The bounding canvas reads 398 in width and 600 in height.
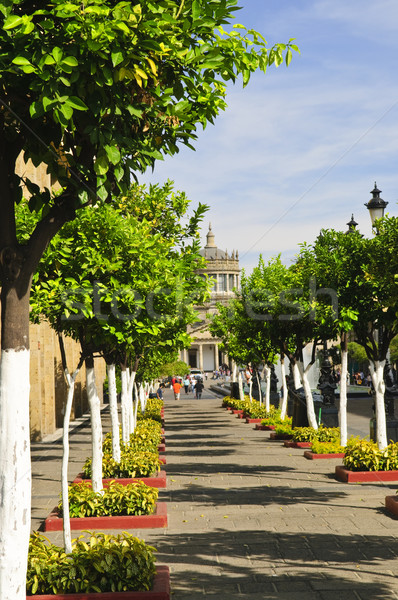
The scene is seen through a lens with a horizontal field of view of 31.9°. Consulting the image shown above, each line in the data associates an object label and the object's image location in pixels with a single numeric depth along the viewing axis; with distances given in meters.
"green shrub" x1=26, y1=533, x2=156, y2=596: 7.05
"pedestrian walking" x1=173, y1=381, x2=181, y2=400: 54.75
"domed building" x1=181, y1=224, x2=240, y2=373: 154.62
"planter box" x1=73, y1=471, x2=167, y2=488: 14.11
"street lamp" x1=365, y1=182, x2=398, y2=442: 14.66
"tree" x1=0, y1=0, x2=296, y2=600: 4.44
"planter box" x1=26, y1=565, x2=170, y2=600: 6.89
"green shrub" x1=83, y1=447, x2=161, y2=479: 14.40
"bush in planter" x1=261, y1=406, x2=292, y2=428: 25.99
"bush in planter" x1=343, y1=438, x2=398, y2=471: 14.63
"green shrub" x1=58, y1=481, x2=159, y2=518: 11.17
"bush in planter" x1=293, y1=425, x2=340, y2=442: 20.04
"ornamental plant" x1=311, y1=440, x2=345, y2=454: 18.28
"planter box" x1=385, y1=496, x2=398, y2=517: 11.41
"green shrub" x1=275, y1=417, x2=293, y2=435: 23.41
